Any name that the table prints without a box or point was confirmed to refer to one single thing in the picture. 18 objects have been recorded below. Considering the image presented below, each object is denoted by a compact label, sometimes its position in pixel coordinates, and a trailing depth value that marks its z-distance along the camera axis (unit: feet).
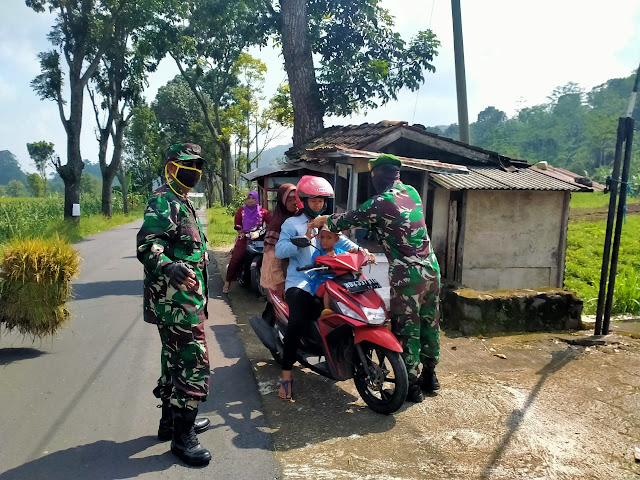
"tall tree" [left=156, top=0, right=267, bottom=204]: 46.91
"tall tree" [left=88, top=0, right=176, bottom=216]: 62.44
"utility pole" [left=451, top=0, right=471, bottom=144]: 31.89
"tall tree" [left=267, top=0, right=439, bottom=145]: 39.70
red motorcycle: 11.94
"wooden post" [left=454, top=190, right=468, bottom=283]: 25.21
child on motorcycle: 13.05
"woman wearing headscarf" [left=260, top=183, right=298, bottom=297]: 14.93
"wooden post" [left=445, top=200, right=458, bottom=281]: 25.68
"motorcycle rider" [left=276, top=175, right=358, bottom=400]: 13.28
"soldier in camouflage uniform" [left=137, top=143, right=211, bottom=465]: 9.80
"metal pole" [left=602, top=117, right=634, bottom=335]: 17.44
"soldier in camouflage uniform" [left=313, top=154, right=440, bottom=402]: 12.84
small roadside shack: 25.27
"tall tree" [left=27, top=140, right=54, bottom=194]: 173.29
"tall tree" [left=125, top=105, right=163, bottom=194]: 124.57
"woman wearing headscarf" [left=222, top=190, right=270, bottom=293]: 26.99
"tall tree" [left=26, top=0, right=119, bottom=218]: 59.06
